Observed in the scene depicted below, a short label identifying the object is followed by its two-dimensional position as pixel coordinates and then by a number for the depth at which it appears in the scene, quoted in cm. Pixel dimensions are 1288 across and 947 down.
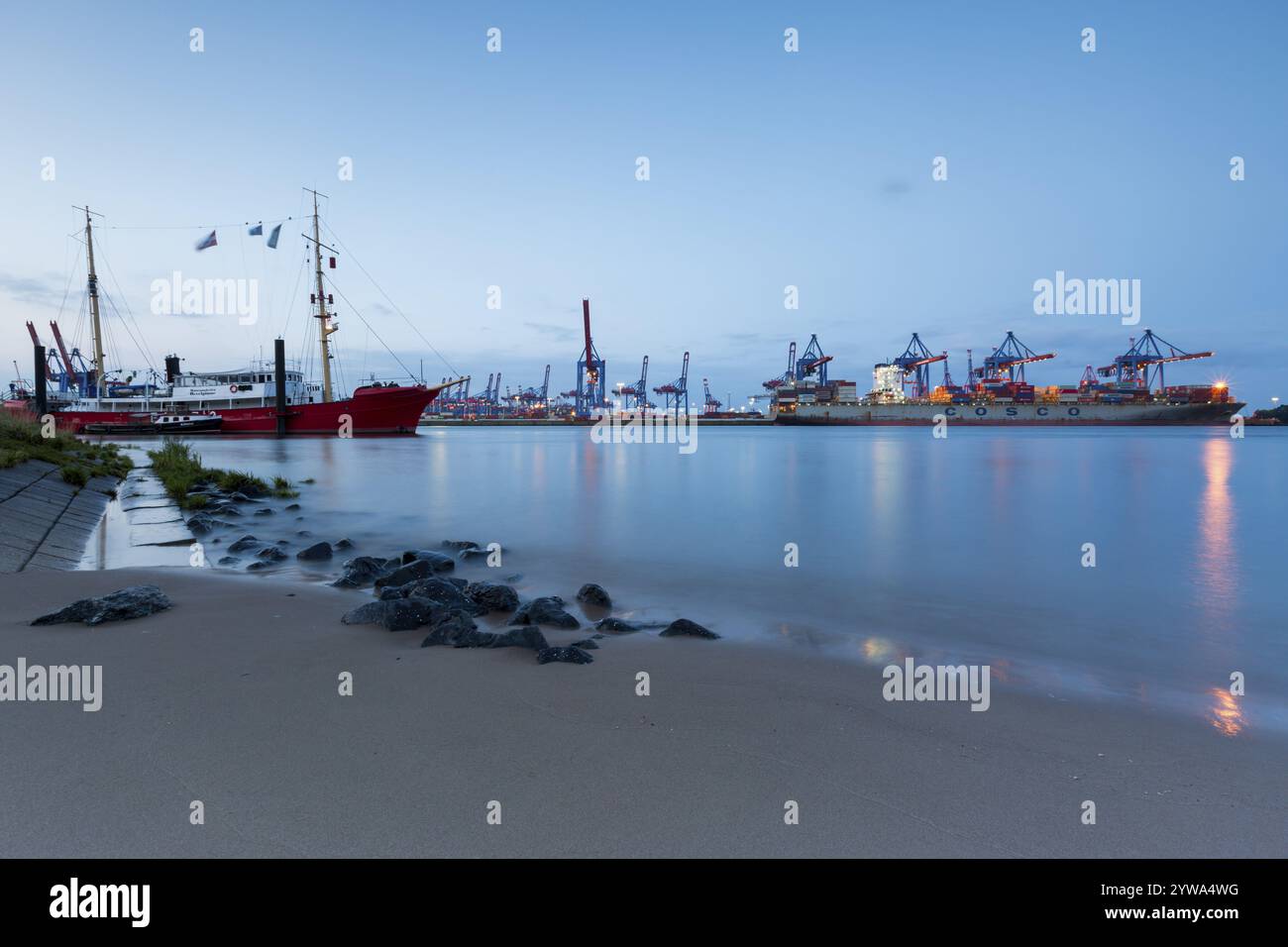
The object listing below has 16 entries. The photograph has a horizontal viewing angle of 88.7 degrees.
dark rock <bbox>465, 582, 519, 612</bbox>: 682
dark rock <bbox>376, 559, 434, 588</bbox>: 760
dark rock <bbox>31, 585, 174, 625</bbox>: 542
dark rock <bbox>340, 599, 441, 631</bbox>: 571
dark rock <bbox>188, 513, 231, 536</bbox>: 1125
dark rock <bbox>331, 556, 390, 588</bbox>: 784
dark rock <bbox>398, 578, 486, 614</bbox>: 661
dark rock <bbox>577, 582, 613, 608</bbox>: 757
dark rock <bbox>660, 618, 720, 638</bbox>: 616
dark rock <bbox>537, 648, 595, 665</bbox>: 494
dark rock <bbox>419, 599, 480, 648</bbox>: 529
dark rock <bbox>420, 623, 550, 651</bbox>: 514
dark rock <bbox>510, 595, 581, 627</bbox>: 623
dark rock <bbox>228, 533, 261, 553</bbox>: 976
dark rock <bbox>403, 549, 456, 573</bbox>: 885
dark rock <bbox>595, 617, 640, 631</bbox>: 626
